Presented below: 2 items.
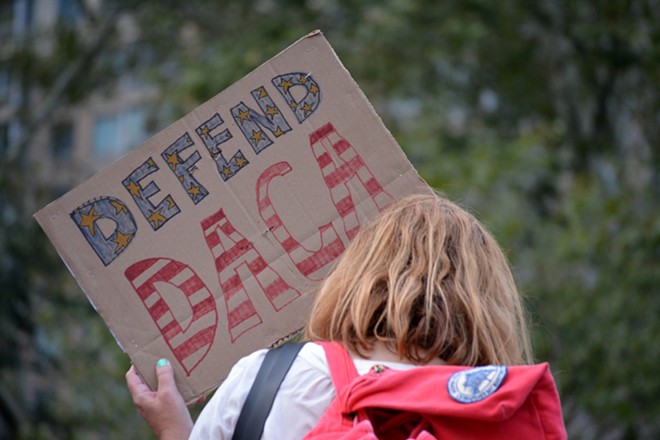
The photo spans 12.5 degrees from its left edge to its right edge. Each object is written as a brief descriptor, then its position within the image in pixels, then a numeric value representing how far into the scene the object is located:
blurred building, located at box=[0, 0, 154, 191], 10.86
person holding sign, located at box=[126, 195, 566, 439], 2.80
